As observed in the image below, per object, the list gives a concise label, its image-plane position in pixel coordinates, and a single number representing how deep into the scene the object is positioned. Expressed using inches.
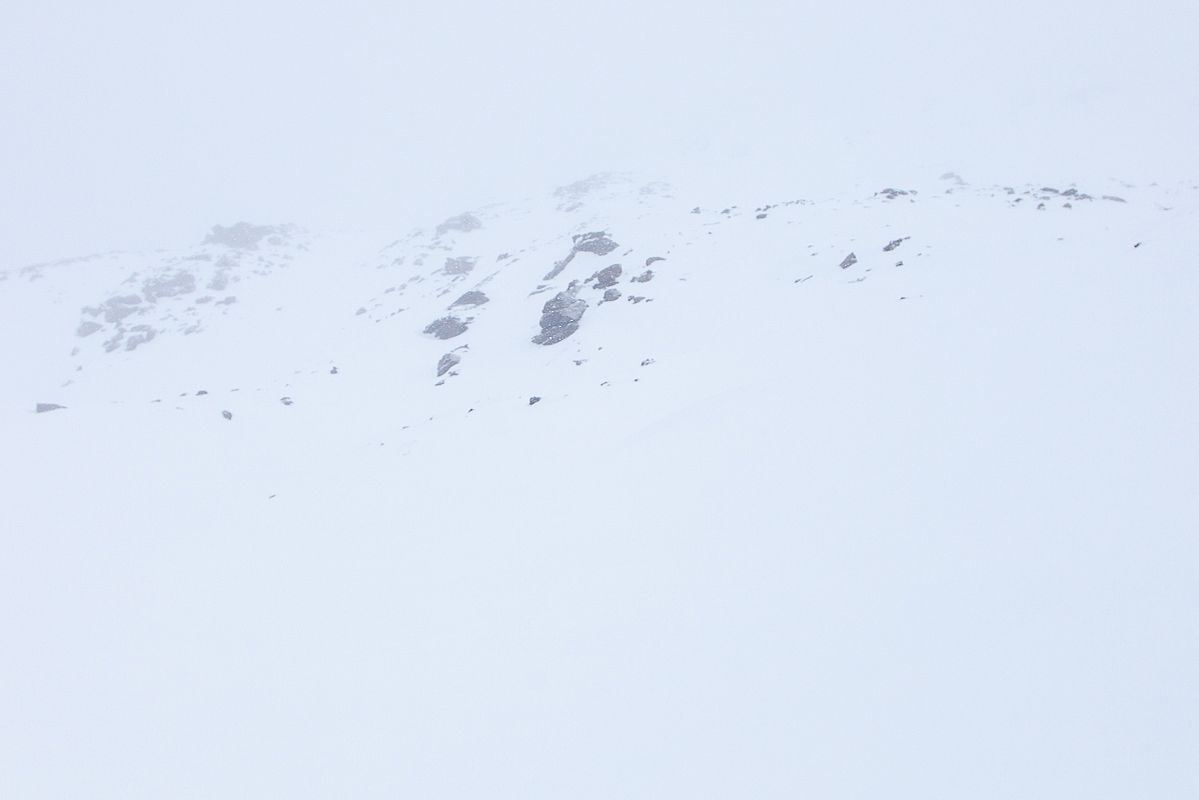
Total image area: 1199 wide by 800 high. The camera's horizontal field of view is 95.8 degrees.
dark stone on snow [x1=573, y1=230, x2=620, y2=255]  1020.5
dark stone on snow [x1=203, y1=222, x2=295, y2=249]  2031.3
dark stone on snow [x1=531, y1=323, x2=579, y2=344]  778.8
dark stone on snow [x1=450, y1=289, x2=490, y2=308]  1029.8
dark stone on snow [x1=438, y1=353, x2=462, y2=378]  802.8
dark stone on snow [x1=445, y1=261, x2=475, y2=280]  1483.8
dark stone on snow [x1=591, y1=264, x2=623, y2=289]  887.1
